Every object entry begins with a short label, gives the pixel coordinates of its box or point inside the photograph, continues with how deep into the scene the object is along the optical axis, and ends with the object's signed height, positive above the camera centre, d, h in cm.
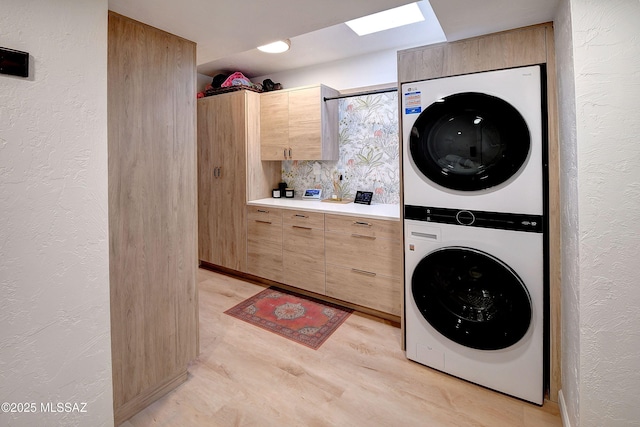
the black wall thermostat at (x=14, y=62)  94 +50
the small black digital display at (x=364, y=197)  313 +17
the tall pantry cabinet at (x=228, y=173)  336 +50
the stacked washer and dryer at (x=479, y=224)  163 -7
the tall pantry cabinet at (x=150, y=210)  152 +4
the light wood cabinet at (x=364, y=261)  252 -42
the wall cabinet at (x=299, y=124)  312 +97
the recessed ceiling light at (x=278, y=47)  259 +146
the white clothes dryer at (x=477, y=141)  161 +41
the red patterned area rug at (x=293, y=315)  244 -90
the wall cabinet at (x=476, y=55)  161 +91
